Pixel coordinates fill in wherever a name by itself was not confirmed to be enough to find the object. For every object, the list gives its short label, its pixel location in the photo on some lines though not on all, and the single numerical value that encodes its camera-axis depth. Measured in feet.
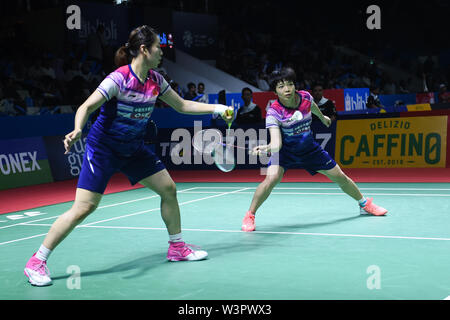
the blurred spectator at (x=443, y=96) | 65.87
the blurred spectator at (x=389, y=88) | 82.48
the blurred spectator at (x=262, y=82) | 69.41
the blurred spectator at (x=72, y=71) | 51.35
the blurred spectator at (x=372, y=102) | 50.78
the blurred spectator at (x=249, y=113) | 41.50
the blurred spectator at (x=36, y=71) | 50.16
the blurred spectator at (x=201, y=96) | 50.67
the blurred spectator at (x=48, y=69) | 50.85
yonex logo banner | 36.70
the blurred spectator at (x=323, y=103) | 35.73
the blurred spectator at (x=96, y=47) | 56.29
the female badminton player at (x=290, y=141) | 20.07
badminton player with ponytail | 14.49
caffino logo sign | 37.19
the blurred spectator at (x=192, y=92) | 50.44
